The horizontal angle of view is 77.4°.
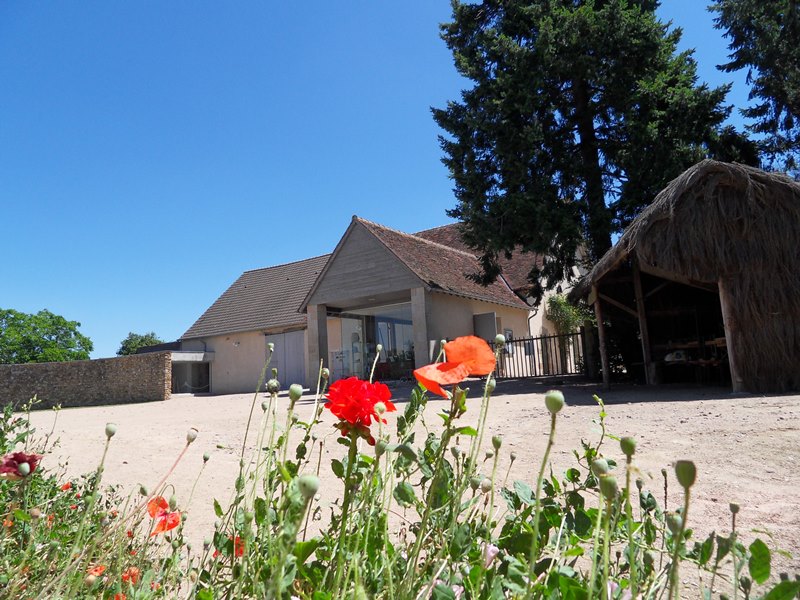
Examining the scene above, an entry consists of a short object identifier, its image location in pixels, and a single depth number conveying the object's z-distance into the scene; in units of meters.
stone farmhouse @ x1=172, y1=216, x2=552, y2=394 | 15.78
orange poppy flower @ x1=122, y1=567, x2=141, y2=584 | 1.43
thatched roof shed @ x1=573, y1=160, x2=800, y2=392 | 8.20
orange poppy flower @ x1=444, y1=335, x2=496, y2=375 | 0.97
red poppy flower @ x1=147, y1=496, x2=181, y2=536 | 1.36
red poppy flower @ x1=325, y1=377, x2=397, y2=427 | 1.09
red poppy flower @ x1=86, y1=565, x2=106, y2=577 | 1.41
